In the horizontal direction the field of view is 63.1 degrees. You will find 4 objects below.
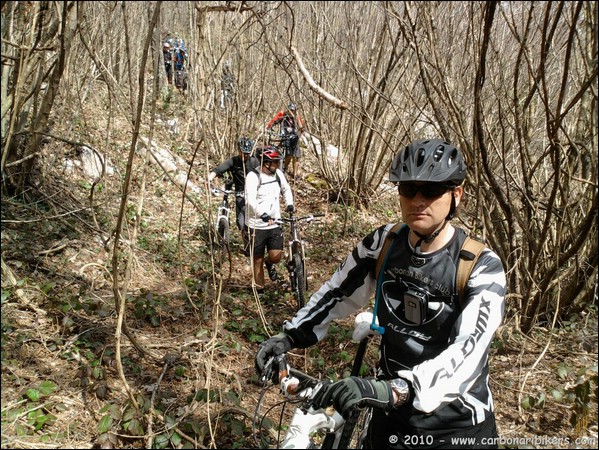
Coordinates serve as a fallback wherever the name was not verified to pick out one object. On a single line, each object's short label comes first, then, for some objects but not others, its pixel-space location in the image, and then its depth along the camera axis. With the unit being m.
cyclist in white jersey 6.26
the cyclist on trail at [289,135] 9.44
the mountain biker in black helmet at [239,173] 7.05
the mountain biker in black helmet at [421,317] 1.71
